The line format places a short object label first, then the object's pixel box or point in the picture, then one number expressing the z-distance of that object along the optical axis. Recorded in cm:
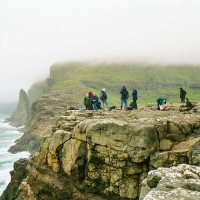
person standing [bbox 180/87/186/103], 4966
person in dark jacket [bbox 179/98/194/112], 3831
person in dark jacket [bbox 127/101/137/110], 4438
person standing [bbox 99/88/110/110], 4376
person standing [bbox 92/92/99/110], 4525
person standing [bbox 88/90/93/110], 4554
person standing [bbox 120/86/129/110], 4218
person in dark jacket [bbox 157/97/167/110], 4131
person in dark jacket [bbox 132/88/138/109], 4297
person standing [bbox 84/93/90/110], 4485
